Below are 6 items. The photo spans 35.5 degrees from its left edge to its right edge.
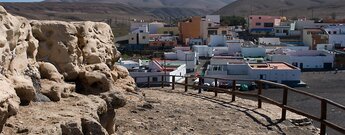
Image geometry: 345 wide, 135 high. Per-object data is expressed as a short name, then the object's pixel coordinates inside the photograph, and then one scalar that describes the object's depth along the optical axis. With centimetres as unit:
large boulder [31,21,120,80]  700
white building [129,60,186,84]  3691
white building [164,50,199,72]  4760
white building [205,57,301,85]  3969
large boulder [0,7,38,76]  530
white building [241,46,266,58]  5325
